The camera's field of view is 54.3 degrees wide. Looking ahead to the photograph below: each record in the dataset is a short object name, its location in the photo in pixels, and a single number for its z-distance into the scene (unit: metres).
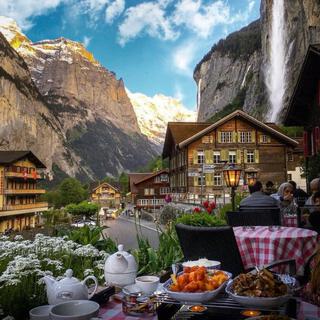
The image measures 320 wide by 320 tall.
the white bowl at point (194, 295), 1.91
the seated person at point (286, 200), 6.02
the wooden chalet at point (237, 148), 27.85
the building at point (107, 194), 82.34
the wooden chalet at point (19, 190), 37.86
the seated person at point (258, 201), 6.12
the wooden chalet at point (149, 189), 47.84
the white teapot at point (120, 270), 2.44
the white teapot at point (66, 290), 2.00
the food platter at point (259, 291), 1.84
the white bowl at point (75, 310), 1.72
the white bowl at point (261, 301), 1.84
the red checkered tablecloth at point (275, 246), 3.85
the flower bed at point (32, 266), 2.26
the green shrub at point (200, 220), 7.43
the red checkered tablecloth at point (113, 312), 2.01
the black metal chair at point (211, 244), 3.18
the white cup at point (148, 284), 2.16
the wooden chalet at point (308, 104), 13.08
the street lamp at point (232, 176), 9.17
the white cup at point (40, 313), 1.85
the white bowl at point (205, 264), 2.39
